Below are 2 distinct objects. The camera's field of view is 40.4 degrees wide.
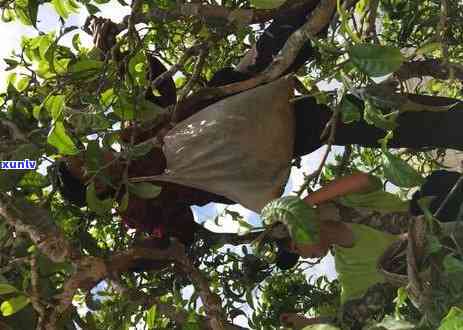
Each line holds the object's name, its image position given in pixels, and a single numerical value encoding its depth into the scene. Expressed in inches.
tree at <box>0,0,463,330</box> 48.2
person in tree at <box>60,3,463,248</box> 75.1
